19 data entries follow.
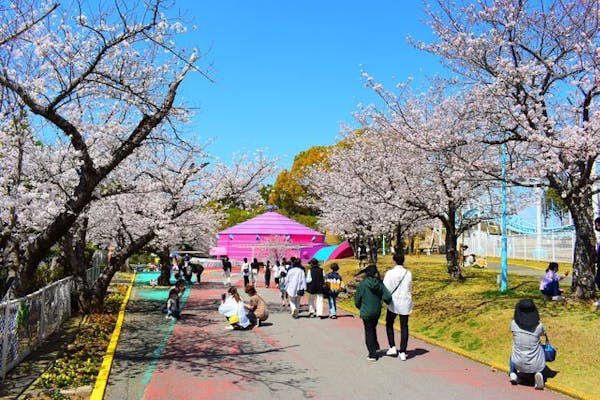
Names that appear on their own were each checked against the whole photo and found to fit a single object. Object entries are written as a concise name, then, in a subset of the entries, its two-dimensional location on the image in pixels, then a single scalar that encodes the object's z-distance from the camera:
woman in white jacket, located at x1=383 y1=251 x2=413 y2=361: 9.93
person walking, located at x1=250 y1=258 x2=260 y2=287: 35.16
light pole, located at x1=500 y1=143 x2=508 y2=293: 15.51
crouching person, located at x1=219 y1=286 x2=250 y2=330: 14.31
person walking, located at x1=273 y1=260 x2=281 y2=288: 27.72
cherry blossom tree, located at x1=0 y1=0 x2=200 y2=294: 9.05
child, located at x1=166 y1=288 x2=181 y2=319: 16.31
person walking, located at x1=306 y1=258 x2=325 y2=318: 16.25
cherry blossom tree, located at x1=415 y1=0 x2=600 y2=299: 11.27
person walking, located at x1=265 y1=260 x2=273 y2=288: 28.91
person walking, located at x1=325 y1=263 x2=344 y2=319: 16.02
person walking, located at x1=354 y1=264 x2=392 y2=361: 9.91
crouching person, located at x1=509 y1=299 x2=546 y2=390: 7.98
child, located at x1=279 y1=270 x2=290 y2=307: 20.21
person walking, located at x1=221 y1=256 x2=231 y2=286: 28.85
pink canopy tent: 41.62
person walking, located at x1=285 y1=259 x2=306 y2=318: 16.52
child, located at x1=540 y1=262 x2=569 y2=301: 12.78
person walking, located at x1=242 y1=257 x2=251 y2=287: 26.31
